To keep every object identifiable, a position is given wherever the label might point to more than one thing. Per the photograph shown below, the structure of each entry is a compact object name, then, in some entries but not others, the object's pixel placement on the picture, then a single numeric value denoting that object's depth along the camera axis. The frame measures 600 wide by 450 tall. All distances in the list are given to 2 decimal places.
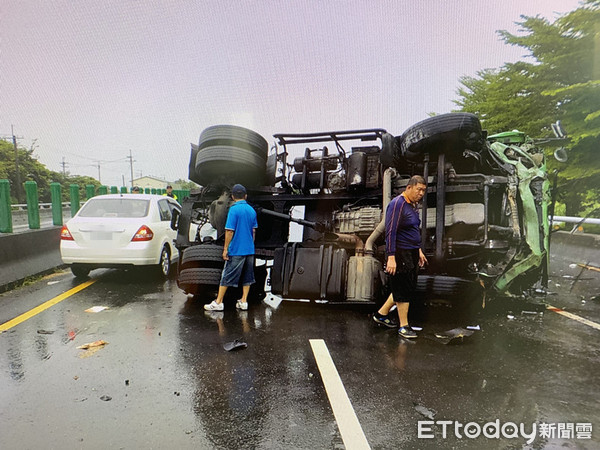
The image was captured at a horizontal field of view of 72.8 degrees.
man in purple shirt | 4.84
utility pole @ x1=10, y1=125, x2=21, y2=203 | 54.96
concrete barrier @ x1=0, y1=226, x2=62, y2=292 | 7.24
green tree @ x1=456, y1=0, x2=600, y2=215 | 13.45
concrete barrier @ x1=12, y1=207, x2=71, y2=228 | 32.95
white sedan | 7.48
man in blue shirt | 5.87
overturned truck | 5.65
